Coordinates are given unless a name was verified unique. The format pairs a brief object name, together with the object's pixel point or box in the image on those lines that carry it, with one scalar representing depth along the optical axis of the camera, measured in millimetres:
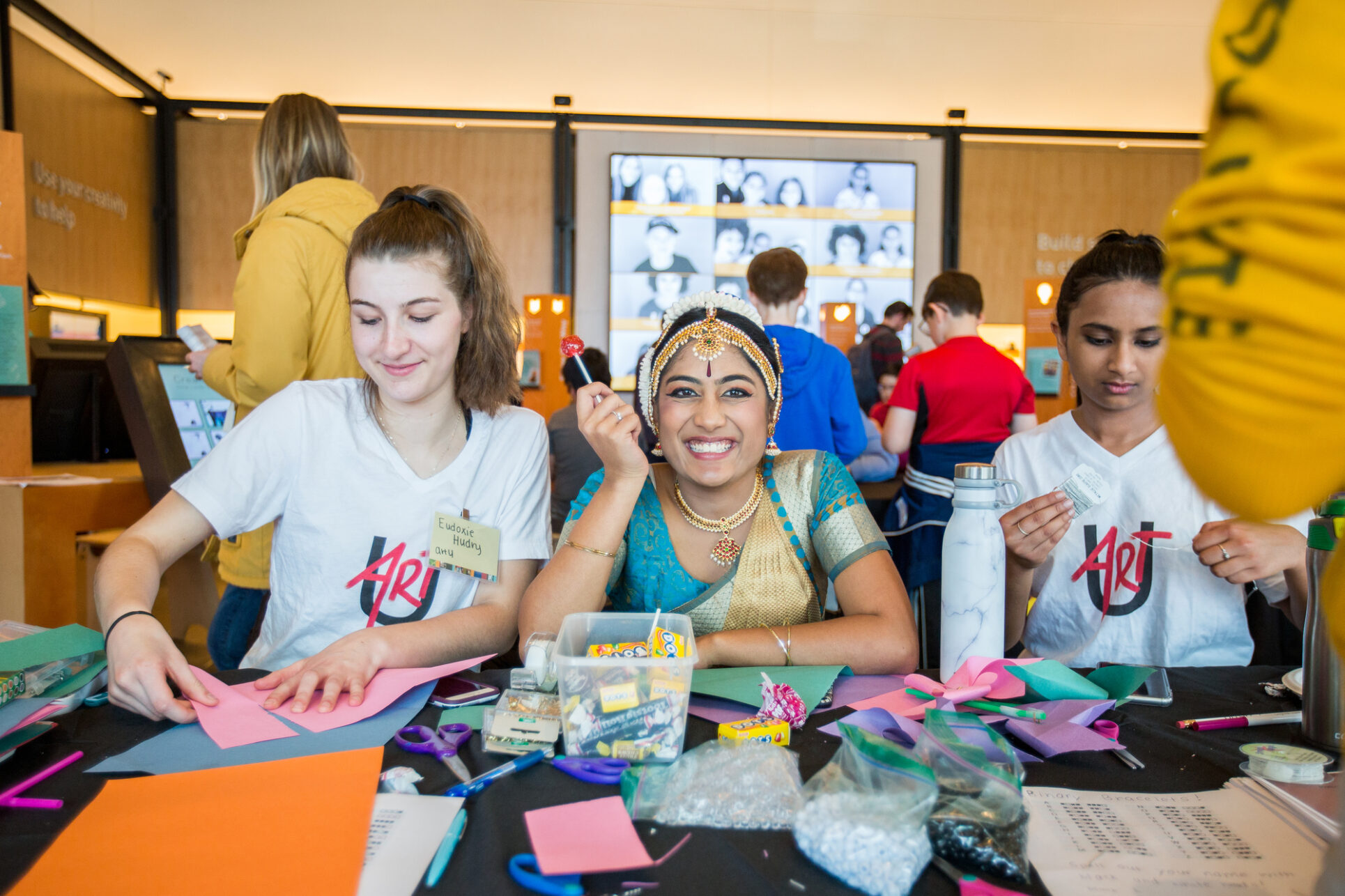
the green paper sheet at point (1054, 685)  999
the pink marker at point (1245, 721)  962
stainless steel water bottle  879
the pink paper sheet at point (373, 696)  950
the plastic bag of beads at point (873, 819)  602
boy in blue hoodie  2811
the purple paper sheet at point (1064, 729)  865
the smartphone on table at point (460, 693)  1021
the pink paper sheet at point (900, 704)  974
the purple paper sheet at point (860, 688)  1063
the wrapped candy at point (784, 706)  940
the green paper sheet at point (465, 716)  959
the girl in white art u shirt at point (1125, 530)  1523
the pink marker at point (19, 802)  744
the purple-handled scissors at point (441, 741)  832
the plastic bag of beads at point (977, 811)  629
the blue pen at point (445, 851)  627
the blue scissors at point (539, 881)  593
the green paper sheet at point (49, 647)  971
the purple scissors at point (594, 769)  782
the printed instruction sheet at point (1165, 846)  623
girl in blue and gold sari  1374
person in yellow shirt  364
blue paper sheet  833
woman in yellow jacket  1927
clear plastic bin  823
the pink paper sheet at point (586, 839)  622
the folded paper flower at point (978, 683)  993
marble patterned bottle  1067
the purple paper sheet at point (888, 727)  869
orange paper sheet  619
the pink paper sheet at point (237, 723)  897
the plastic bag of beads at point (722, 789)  705
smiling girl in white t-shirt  1435
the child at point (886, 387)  4664
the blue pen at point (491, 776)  768
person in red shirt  3234
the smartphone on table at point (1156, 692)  1043
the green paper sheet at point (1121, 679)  1023
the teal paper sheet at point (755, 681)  1014
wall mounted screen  6445
